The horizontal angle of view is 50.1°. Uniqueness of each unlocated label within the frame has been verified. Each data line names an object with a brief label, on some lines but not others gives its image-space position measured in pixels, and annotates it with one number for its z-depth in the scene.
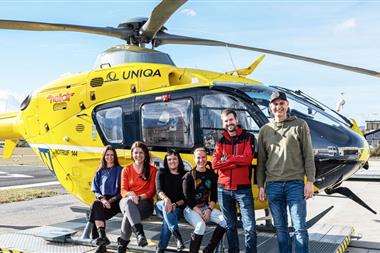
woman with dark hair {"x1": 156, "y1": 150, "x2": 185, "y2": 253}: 4.69
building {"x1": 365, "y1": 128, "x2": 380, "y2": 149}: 35.18
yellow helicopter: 5.03
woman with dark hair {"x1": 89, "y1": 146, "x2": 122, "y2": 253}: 5.26
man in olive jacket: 3.96
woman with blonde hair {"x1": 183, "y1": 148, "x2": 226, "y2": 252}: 4.51
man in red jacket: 4.24
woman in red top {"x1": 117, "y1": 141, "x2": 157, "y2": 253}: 4.90
